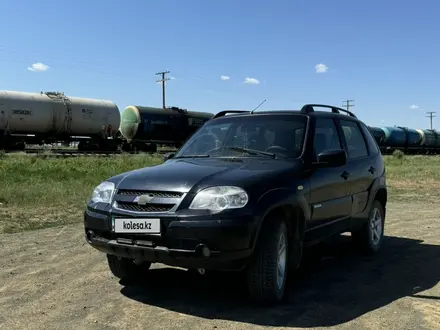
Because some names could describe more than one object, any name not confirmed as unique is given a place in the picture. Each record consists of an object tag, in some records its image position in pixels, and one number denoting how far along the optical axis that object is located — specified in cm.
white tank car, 2988
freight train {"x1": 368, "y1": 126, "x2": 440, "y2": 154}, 5562
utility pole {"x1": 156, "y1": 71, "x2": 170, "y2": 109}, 6506
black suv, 399
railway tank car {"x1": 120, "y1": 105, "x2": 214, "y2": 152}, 3675
